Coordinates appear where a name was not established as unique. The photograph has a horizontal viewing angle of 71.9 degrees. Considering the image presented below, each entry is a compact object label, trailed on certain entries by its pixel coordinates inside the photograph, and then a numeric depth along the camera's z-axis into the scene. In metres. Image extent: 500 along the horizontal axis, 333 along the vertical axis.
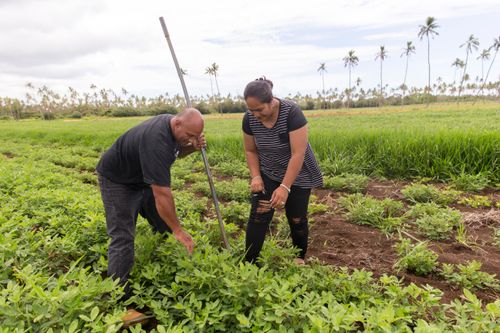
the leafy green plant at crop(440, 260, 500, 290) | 2.79
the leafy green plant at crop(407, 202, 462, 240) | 3.85
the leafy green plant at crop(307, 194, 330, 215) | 4.87
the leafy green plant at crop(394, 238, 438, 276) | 3.10
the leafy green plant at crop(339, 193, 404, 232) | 4.20
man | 2.37
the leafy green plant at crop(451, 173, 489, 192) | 5.36
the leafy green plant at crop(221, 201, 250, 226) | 4.50
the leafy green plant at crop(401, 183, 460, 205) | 4.89
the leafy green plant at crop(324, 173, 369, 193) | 5.74
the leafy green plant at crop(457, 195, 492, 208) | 4.72
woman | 2.83
